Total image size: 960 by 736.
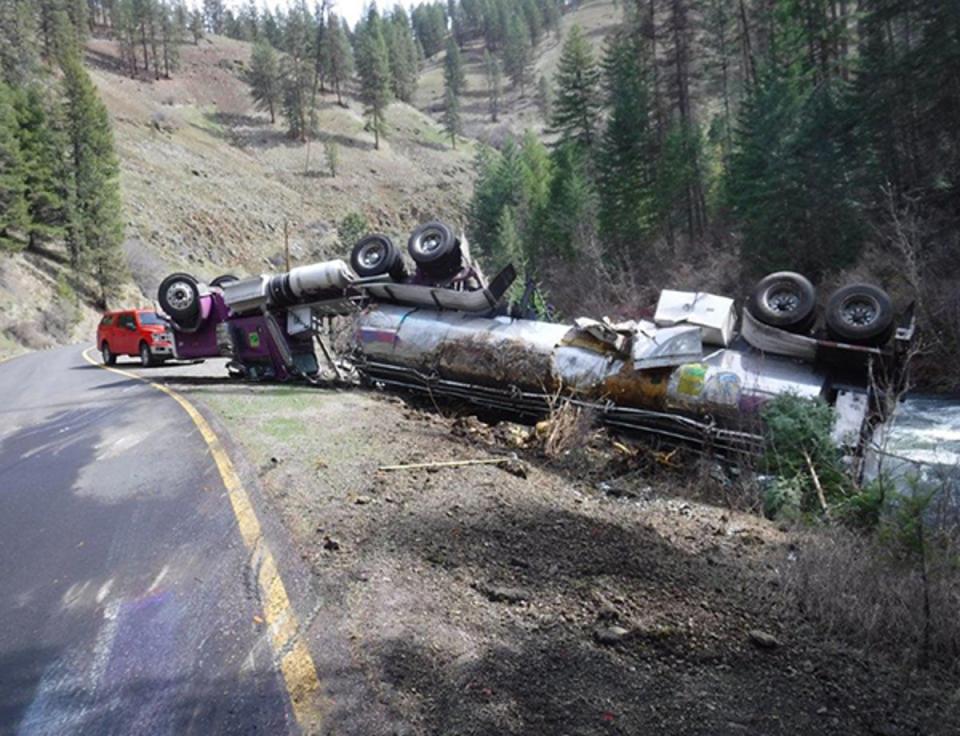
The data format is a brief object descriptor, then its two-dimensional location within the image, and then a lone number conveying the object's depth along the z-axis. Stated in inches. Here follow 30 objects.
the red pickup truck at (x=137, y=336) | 711.1
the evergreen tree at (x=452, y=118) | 3661.4
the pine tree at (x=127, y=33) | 3346.5
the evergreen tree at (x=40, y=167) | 1528.1
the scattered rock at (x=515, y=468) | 273.6
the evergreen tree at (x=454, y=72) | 4640.8
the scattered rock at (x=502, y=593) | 144.0
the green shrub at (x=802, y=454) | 293.9
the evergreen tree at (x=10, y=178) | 1402.6
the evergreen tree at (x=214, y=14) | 5255.9
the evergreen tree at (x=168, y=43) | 3483.0
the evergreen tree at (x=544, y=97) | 4217.5
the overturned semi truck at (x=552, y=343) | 352.8
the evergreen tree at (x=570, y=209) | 1486.2
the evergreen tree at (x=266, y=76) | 3070.9
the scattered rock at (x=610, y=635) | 129.6
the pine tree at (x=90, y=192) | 1609.3
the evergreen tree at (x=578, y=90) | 1683.1
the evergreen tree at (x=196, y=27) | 4079.7
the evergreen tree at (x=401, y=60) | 4055.1
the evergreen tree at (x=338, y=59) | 3243.6
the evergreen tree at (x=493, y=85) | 4800.7
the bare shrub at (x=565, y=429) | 363.6
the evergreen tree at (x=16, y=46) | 1970.5
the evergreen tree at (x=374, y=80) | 3142.2
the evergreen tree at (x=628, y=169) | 1419.8
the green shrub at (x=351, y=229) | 2036.2
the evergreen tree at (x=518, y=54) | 4992.6
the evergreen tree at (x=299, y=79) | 2903.5
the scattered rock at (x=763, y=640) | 135.6
